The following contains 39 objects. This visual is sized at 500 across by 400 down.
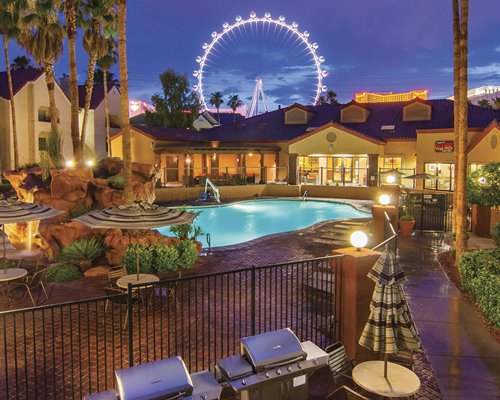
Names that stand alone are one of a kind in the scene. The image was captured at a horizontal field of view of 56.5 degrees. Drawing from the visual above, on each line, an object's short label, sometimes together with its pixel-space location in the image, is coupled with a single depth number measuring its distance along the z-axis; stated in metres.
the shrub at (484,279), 7.89
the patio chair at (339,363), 6.34
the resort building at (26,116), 36.56
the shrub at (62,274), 11.80
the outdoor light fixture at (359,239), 7.15
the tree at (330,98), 67.32
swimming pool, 22.19
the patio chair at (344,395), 5.66
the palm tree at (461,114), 12.01
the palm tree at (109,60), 30.79
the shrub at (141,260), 11.50
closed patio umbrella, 5.84
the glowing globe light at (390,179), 18.58
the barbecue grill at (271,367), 4.96
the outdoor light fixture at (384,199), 15.30
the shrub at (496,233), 11.38
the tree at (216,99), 80.88
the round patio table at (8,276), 10.03
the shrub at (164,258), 11.64
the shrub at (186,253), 12.34
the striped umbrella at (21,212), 10.24
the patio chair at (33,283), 10.38
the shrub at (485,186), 16.06
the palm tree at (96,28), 21.41
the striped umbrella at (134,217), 9.34
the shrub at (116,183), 16.91
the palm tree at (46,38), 23.44
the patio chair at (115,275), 10.02
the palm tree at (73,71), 21.28
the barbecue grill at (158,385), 4.21
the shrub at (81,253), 12.49
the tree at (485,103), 62.92
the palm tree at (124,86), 15.14
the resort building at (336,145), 32.53
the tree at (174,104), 49.19
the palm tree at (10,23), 25.50
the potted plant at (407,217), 17.64
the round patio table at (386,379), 5.55
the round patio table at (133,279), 9.24
